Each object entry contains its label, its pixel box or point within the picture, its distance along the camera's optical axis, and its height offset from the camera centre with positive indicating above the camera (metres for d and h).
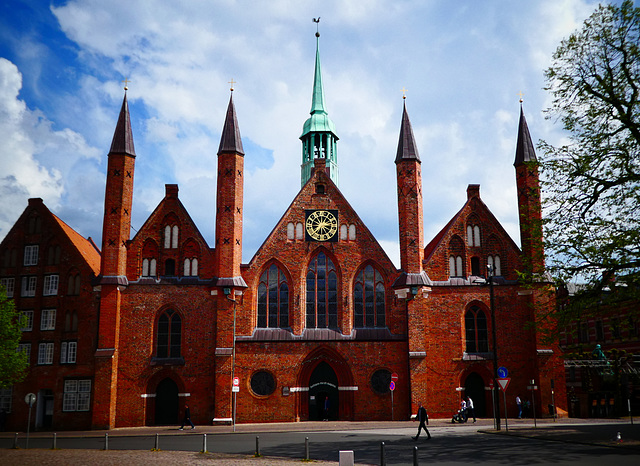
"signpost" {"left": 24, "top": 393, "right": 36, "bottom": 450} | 24.89 -1.55
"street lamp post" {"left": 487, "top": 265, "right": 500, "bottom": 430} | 28.22 -0.86
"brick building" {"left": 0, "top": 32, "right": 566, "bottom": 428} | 37.16 +3.00
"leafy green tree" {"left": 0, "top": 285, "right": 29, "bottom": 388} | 35.16 +0.86
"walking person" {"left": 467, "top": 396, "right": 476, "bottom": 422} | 35.34 -2.87
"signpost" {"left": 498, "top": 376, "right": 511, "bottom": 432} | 27.96 -1.12
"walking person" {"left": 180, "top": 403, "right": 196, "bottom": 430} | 34.08 -3.28
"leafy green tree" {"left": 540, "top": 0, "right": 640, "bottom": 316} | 22.11 +7.32
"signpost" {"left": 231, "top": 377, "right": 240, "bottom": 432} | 32.78 -1.42
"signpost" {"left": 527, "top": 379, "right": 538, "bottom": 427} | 35.14 -1.76
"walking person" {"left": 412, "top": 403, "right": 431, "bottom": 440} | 24.56 -2.44
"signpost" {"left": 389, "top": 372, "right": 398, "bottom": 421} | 35.04 -1.36
